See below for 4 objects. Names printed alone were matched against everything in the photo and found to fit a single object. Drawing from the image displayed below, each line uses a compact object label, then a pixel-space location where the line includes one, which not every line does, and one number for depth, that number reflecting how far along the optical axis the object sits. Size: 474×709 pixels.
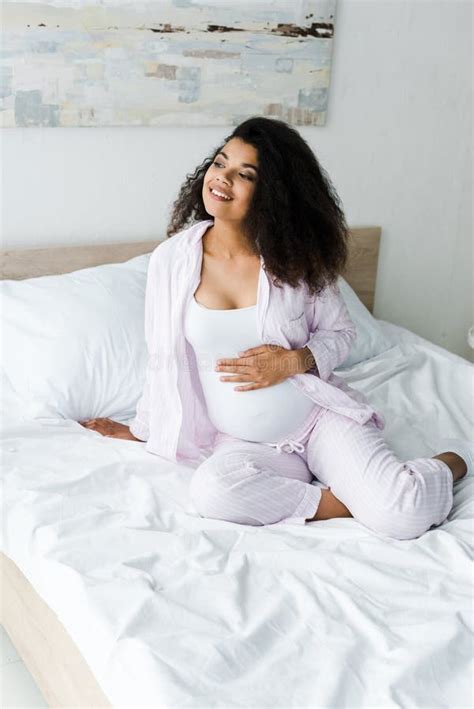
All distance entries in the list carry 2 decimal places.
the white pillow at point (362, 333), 2.64
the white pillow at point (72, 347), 2.16
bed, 1.30
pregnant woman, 1.84
